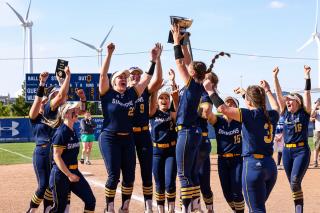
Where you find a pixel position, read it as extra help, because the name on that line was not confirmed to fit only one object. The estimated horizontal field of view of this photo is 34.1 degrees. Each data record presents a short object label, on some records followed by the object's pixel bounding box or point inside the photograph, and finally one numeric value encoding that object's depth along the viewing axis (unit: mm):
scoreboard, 28831
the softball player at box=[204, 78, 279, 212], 6441
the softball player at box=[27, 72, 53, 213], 8328
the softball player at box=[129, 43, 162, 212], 8625
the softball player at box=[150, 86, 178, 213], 8445
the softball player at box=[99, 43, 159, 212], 7914
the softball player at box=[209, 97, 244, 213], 8039
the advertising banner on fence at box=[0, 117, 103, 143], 41000
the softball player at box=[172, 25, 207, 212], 7465
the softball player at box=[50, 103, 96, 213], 6984
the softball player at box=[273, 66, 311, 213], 9016
